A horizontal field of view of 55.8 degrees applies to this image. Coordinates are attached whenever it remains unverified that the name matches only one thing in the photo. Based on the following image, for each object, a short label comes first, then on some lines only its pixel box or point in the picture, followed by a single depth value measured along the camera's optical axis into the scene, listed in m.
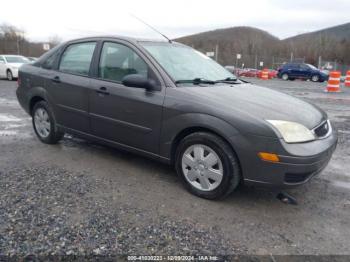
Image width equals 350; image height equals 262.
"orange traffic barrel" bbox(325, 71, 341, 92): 15.14
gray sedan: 3.05
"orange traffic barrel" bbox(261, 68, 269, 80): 28.64
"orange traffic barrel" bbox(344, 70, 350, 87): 19.78
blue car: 25.91
